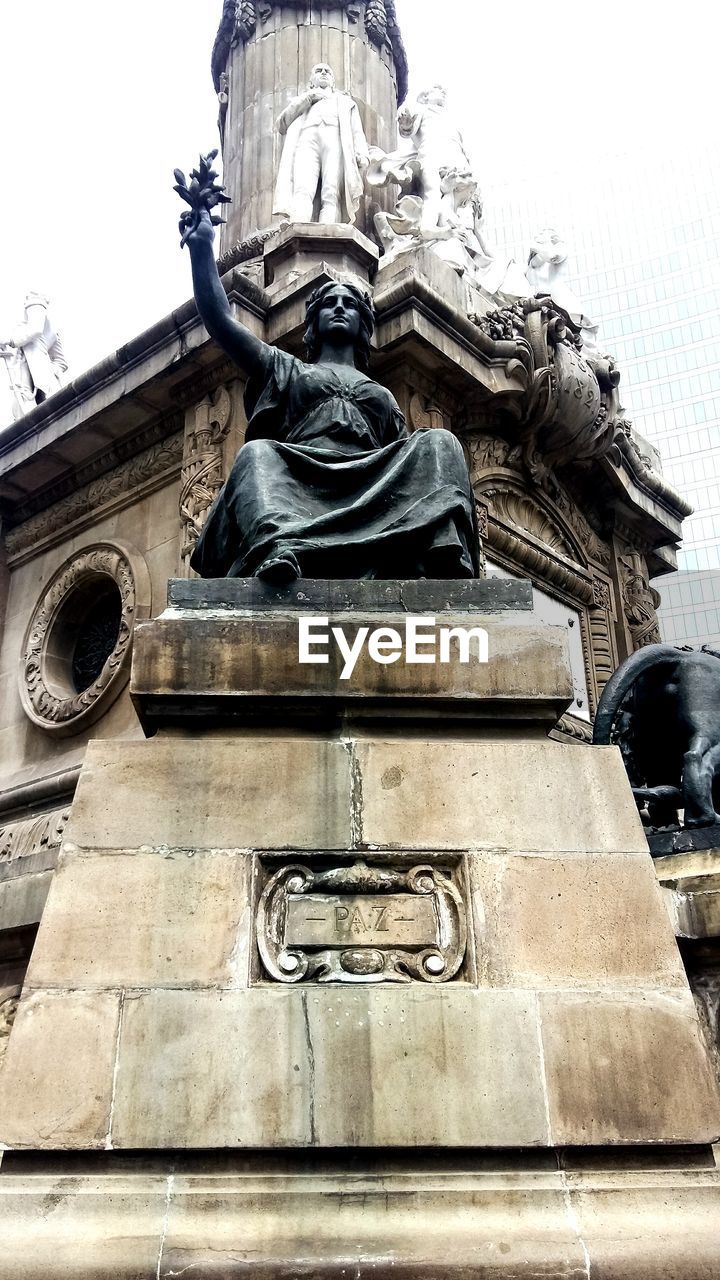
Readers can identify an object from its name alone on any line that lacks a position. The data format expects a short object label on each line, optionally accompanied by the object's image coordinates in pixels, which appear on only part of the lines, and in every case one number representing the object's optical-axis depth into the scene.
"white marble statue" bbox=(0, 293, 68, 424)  15.35
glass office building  56.84
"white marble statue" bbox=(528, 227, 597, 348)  14.52
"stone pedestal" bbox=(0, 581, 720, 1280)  3.34
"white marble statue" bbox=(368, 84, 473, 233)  13.59
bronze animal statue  7.07
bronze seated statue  5.13
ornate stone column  14.74
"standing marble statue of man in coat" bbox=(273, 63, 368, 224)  12.88
